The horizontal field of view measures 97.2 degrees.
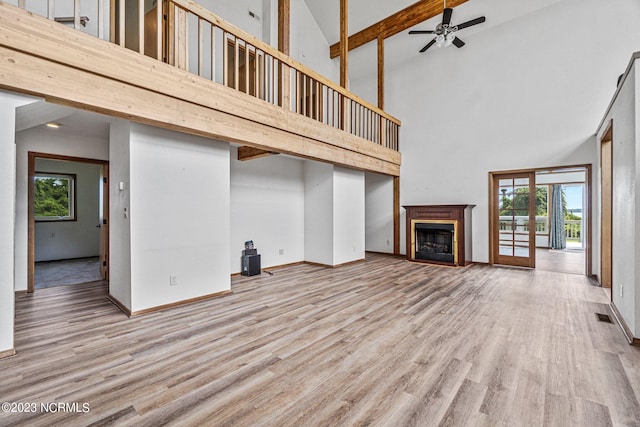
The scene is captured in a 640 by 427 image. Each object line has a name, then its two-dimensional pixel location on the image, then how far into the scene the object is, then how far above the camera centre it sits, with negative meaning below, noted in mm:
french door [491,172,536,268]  5898 -133
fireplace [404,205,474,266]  6016 -491
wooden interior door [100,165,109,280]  4801 -137
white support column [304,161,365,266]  6008 -43
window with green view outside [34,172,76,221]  6984 +392
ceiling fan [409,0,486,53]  4773 +3179
